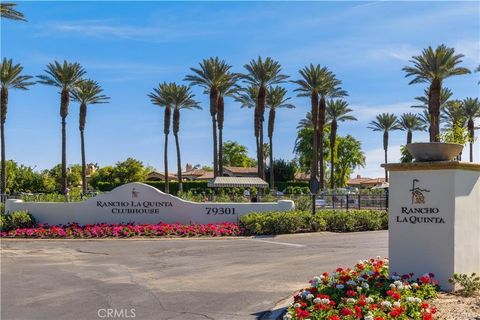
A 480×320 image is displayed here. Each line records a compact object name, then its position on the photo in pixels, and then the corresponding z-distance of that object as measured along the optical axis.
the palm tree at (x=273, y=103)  62.56
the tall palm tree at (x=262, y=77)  54.44
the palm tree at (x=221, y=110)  57.05
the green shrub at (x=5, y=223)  22.30
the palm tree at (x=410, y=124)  76.56
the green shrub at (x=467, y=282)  8.47
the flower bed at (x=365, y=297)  6.98
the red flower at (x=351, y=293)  7.62
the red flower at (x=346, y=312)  6.88
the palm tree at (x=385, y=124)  79.44
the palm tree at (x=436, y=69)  47.12
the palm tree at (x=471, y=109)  64.50
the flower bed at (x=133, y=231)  21.16
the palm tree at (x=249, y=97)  61.80
